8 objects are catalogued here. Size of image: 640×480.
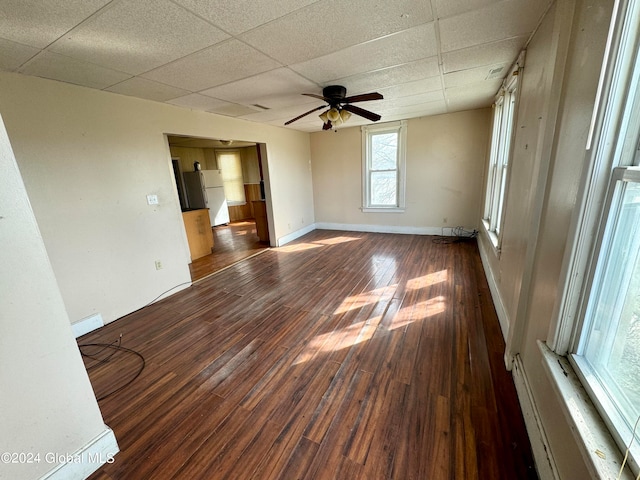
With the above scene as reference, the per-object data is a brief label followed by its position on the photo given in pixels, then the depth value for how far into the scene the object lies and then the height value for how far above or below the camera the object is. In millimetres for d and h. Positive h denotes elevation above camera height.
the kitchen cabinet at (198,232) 4715 -886
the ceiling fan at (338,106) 2785 +786
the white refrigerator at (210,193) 6152 -241
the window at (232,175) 8211 +256
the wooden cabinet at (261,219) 5422 -795
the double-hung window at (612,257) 808 -332
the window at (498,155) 2908 +182
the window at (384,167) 5320 +179
